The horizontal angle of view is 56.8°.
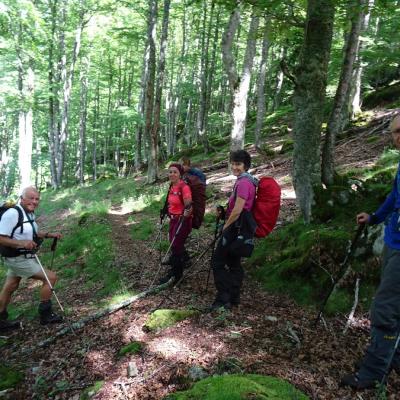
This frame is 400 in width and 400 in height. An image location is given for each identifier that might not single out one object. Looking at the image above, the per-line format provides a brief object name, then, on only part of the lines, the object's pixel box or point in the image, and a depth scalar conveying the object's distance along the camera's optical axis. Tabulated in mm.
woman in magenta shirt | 5086
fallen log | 5605
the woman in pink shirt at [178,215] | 6766
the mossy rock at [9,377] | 4685
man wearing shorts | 5938
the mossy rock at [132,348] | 4660
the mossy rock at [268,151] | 17522
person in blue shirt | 3416
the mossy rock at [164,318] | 5156
